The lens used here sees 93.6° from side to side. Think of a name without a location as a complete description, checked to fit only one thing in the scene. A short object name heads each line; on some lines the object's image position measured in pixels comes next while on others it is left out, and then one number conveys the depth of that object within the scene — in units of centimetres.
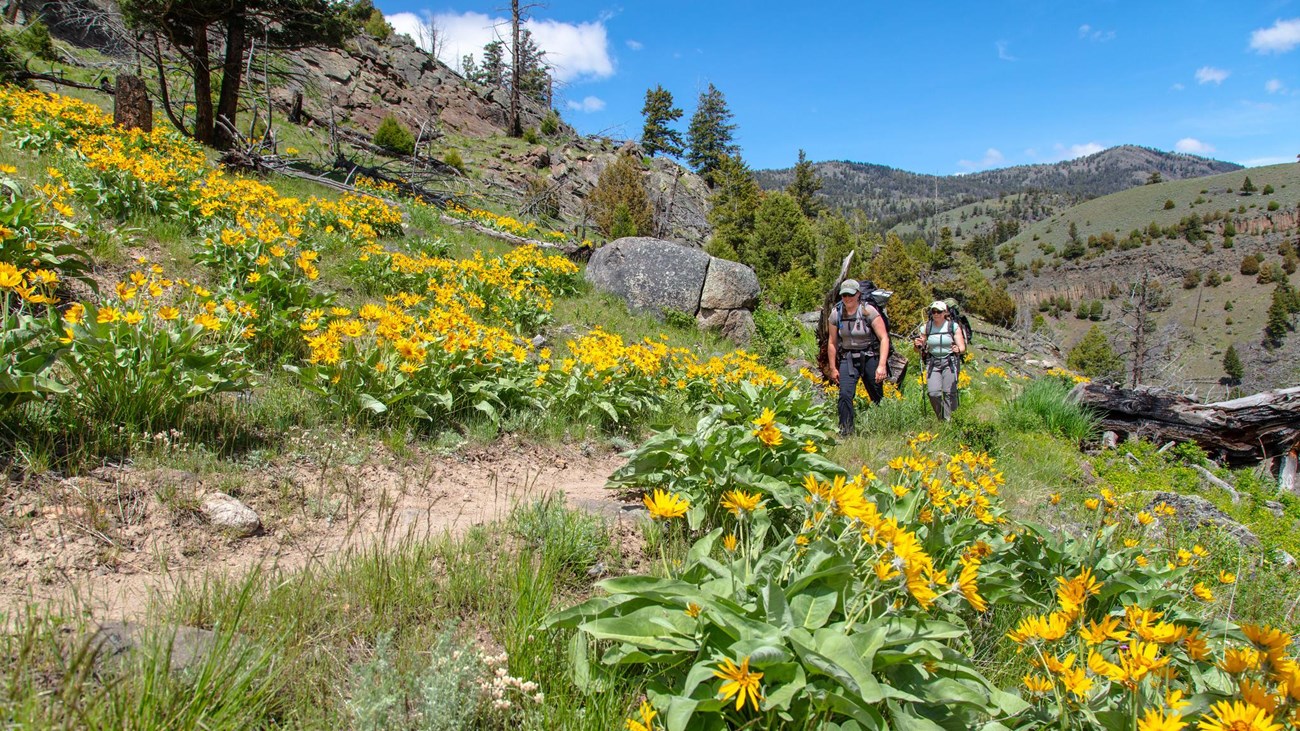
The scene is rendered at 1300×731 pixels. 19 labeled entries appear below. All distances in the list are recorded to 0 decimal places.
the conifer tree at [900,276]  2938
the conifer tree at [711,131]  4956
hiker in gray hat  652
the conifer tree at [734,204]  3050
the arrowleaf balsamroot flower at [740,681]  130
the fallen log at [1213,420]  874
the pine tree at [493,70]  5541
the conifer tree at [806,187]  4647
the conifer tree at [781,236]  2854
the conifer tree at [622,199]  2091
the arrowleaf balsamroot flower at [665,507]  189
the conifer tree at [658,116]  4634
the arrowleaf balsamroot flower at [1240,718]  113
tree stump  941
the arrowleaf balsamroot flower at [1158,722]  119
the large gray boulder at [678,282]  1158
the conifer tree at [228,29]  1188
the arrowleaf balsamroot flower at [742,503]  190
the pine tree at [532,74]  2663
